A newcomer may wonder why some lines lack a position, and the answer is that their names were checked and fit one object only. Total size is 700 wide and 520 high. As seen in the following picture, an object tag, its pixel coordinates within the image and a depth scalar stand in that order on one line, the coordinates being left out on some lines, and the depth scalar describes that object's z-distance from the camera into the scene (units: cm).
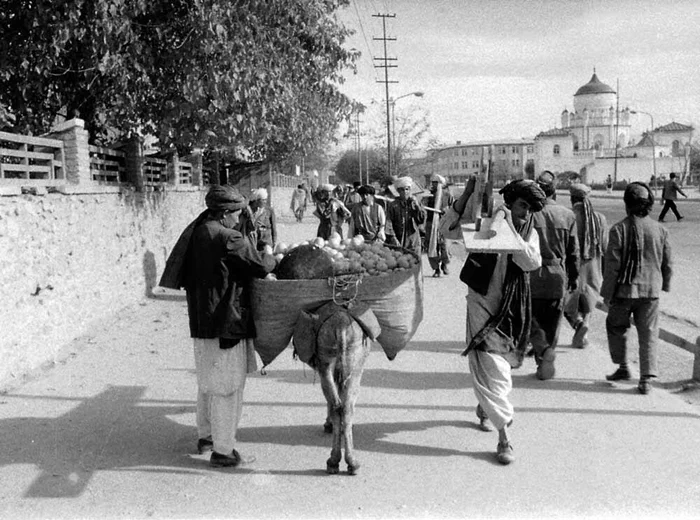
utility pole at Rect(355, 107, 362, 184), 5151
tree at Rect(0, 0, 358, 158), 1026
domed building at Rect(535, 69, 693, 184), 11439
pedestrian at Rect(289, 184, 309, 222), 3153
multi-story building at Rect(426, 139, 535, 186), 13312
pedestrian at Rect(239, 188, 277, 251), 1084
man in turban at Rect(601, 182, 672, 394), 645
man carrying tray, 498
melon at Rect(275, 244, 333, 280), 477
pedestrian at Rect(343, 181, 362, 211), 2305
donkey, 471
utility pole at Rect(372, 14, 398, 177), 4200
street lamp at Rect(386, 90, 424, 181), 4183
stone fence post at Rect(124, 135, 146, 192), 1242
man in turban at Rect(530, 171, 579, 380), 686
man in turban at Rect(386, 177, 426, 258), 1223
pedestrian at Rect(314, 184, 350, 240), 1251
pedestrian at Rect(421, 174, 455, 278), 1311
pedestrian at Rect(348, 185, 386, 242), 1222
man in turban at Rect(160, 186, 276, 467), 474
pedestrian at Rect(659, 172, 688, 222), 2527
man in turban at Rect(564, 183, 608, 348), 812
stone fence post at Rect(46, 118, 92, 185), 973
